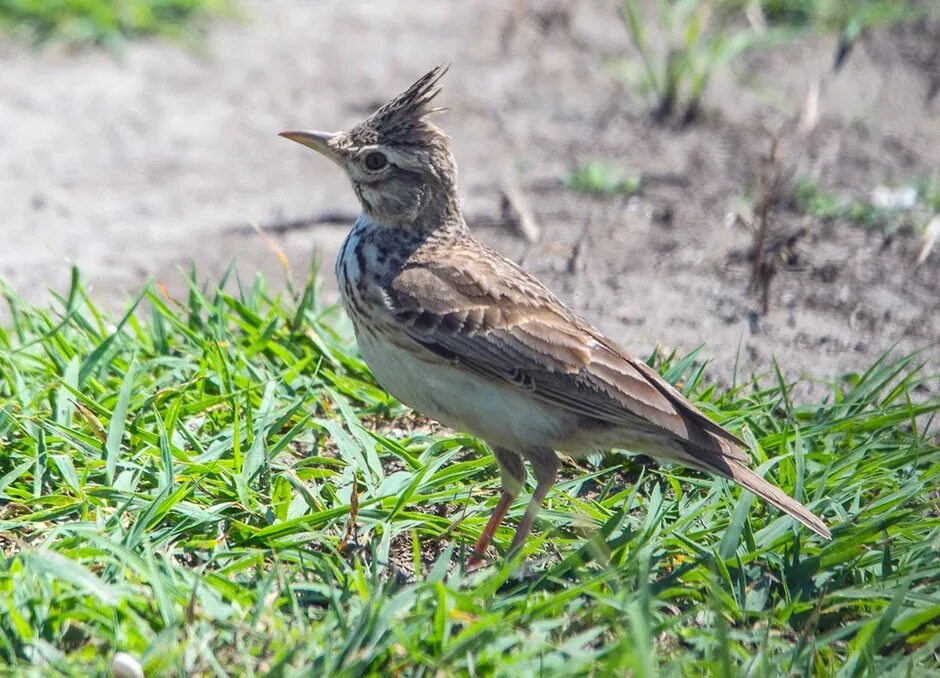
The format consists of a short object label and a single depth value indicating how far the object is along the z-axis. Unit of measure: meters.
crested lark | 8.95
